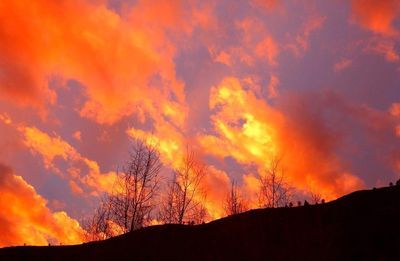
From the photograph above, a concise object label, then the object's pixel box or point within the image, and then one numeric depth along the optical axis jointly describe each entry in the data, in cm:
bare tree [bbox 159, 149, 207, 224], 4316
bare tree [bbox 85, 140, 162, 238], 4041
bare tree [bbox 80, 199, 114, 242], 4606
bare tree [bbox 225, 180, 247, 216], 4816
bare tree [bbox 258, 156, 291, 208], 4619
